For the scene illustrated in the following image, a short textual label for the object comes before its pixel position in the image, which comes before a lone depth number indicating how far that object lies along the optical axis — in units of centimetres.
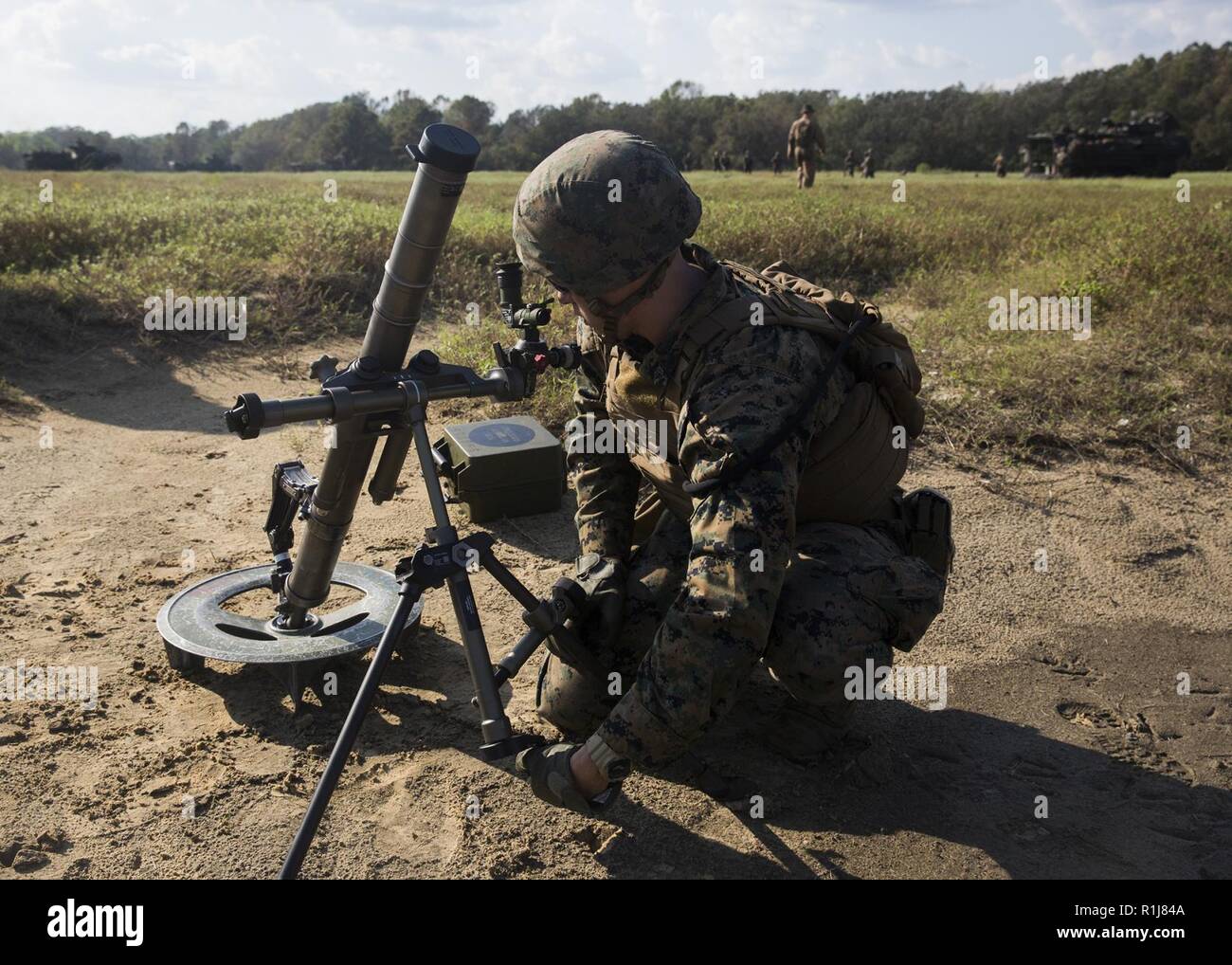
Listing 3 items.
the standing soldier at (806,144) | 1866
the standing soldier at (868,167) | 2503
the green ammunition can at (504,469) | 441
